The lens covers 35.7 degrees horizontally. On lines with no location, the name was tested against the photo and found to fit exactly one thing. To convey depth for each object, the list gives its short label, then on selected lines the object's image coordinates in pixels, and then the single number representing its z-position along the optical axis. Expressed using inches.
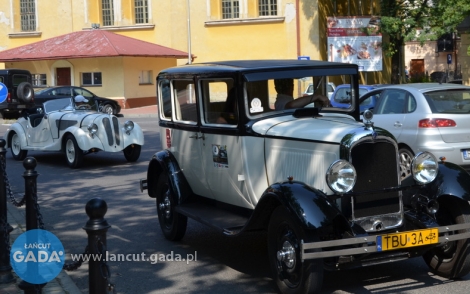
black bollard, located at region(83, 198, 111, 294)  181.0
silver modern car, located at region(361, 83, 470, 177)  445.4
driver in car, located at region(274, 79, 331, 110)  288.4
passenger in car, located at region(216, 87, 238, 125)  287.4
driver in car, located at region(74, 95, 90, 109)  668.7
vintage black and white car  231.8
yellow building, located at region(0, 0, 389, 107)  1533.0
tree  1265.5
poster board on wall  1418.6
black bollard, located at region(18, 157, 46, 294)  260.7
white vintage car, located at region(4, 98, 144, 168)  612.1
